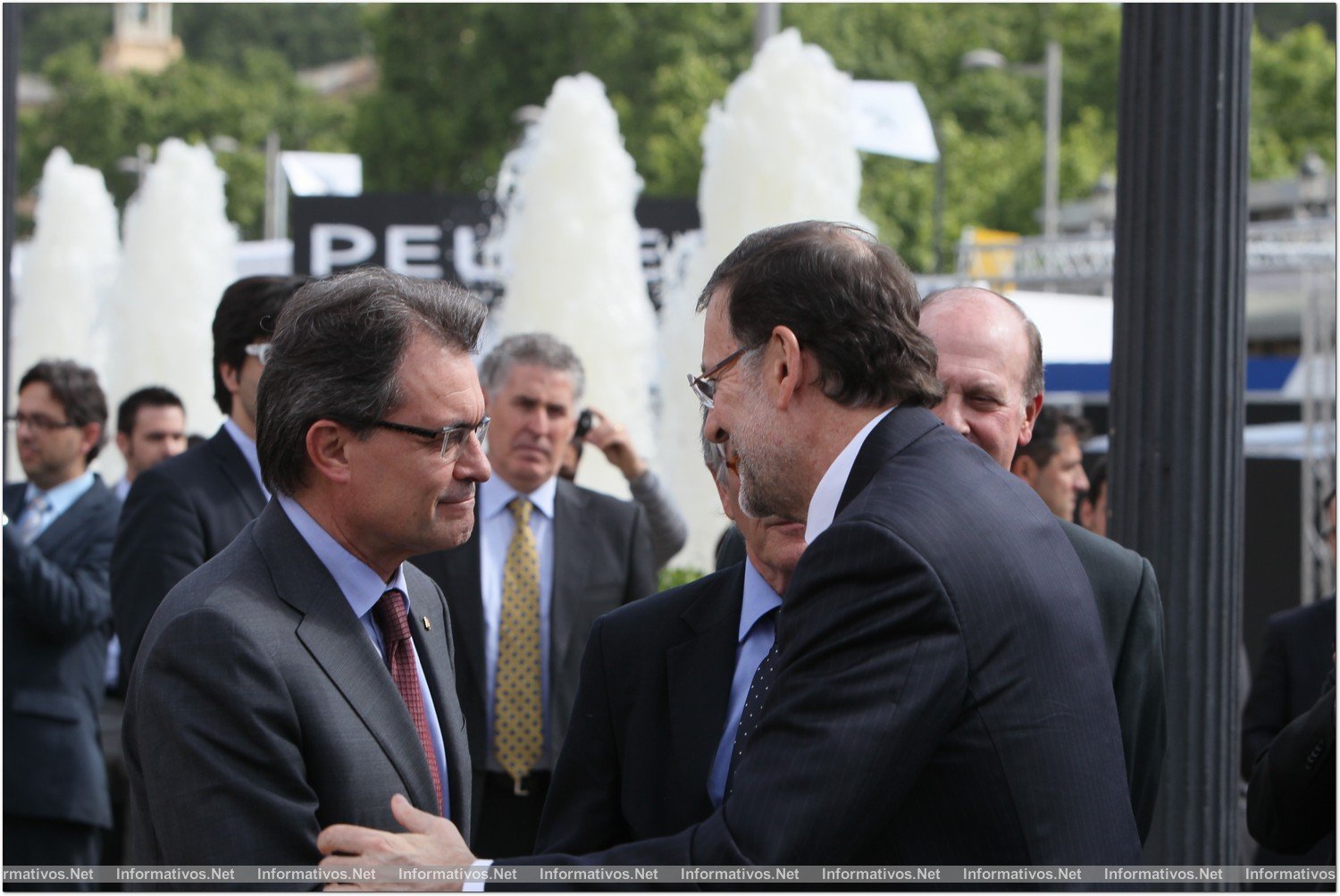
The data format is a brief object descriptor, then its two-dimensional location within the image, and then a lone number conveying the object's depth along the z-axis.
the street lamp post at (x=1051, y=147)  33.81
